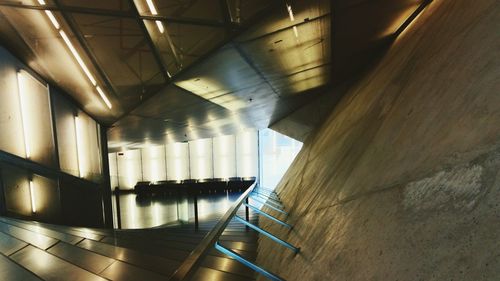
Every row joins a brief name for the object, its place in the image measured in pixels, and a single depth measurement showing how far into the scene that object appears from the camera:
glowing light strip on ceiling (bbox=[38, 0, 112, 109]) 5.26
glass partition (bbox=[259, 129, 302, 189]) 23.79
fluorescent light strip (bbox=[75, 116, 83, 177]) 10.02
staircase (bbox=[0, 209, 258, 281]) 3.20
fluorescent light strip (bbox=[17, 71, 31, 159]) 7.58
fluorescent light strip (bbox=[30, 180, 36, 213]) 8.18
